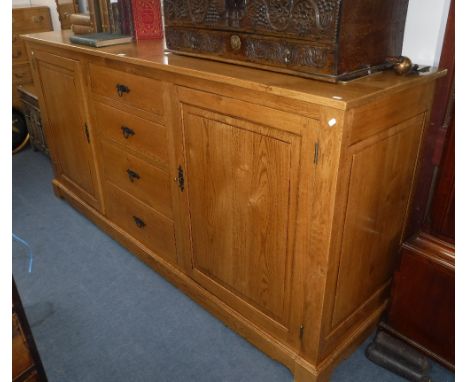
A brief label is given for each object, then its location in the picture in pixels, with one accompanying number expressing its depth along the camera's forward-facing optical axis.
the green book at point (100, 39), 1.67
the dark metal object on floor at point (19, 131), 3.18
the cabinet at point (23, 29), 3.09
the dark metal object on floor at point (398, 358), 1.38
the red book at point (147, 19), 1.78
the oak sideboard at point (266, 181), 1.04
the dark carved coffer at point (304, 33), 1.00
